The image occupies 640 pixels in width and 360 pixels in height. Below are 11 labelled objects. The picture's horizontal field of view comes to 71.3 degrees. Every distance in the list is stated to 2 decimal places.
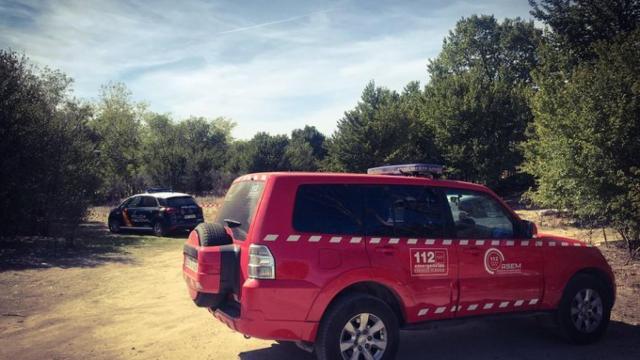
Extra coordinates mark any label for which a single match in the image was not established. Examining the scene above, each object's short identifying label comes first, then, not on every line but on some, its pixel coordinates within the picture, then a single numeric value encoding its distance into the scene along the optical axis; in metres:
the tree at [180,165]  40.28
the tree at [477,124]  29.22
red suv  4.05
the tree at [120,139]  42.50
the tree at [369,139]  31.75
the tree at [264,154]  47.53
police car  15.49
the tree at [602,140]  9.84
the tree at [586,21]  15.91
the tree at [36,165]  12.22
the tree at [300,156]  49.66
